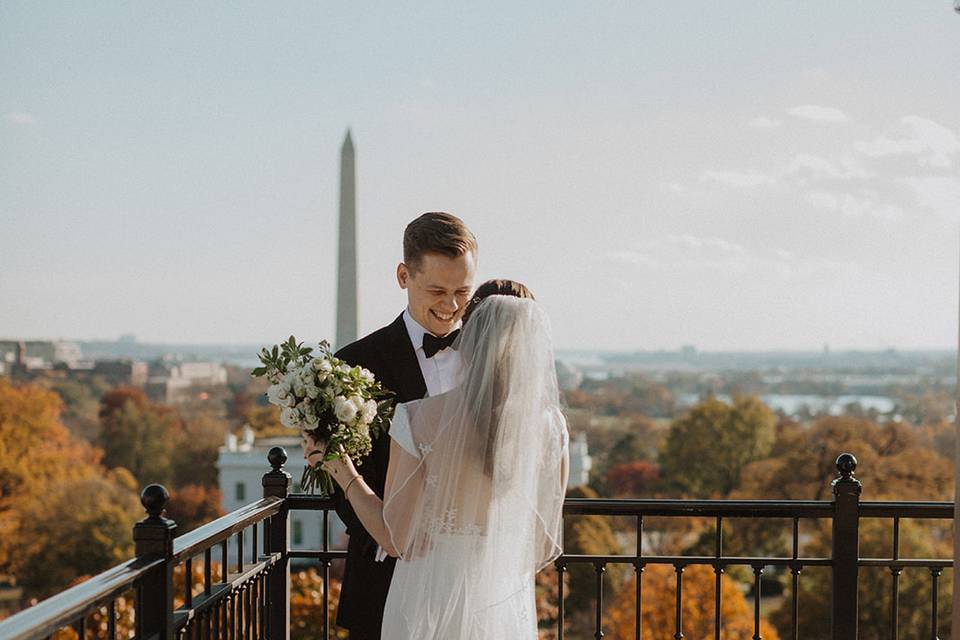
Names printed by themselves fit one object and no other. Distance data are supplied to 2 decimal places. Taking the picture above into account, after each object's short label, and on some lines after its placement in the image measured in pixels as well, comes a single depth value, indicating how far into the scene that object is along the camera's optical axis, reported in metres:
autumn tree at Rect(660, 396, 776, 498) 39.50
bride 2.45
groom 2.91
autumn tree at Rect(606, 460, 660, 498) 41.03
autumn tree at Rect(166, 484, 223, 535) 41.19
